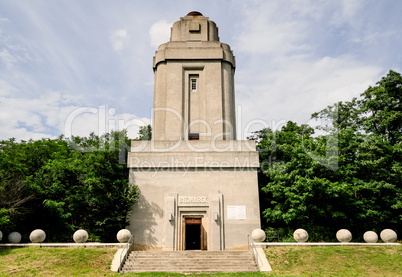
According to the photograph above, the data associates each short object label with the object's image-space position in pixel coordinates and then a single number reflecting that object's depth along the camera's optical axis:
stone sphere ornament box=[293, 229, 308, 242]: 17.69
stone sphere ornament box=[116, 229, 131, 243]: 17.89
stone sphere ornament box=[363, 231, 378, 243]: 18.27
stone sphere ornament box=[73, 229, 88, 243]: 17.52
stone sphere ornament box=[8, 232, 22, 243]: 18.19
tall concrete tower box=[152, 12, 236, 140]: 24.39
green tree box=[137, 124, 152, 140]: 37.25
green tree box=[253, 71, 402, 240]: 20.64
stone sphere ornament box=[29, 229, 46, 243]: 17.62
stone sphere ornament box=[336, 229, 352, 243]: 17.98
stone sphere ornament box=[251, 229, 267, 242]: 18.16
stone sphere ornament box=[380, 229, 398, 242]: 18.38
